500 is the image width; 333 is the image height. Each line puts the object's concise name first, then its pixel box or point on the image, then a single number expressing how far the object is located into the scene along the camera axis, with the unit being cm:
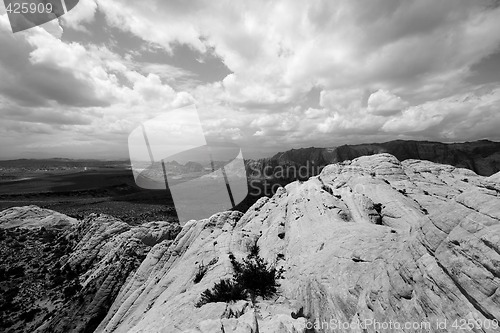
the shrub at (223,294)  1477
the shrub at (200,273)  2132
